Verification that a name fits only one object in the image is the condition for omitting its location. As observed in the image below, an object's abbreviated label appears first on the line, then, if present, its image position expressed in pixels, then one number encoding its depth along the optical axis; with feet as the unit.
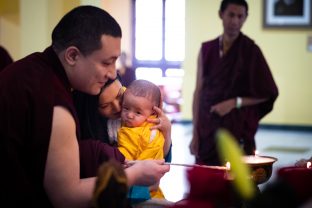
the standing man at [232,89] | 9.50
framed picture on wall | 22.66
